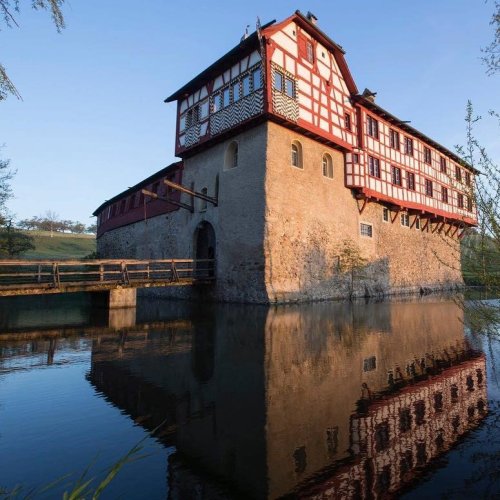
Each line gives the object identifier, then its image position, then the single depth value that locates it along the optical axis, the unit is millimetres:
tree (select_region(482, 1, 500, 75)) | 4984
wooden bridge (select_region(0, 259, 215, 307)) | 12320
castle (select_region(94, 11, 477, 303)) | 16094
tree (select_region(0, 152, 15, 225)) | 23578
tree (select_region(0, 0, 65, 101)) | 3734
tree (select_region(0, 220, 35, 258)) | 27844
